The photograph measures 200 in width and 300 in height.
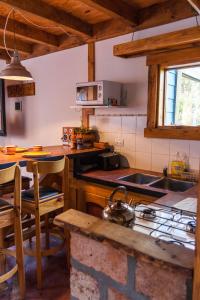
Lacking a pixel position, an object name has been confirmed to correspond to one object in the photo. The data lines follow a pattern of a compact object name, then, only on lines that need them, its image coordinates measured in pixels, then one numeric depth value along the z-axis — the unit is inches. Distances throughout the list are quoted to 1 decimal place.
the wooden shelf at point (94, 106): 112.4
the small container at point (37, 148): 109.2
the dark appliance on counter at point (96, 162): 110.0
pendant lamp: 98.9
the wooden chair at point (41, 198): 76.6
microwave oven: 111.0
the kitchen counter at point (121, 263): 32.7
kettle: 45.1
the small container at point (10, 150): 100.3
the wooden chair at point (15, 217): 69.0
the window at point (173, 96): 99.9
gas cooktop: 43.2
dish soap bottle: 101.7
